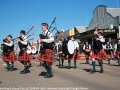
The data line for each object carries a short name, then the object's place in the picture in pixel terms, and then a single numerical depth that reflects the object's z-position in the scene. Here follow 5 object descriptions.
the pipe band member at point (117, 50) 6.67
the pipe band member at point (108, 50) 7.57
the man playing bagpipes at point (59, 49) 6.98
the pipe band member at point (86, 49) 7.67
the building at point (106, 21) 12.76
